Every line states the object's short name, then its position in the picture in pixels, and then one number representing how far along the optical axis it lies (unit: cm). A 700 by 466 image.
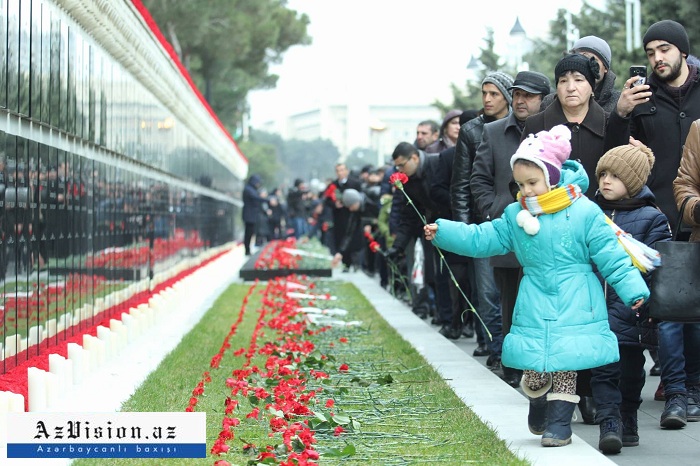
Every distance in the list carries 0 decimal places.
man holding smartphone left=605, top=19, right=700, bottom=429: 928
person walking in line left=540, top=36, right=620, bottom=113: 1004
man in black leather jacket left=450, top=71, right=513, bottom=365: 1142
